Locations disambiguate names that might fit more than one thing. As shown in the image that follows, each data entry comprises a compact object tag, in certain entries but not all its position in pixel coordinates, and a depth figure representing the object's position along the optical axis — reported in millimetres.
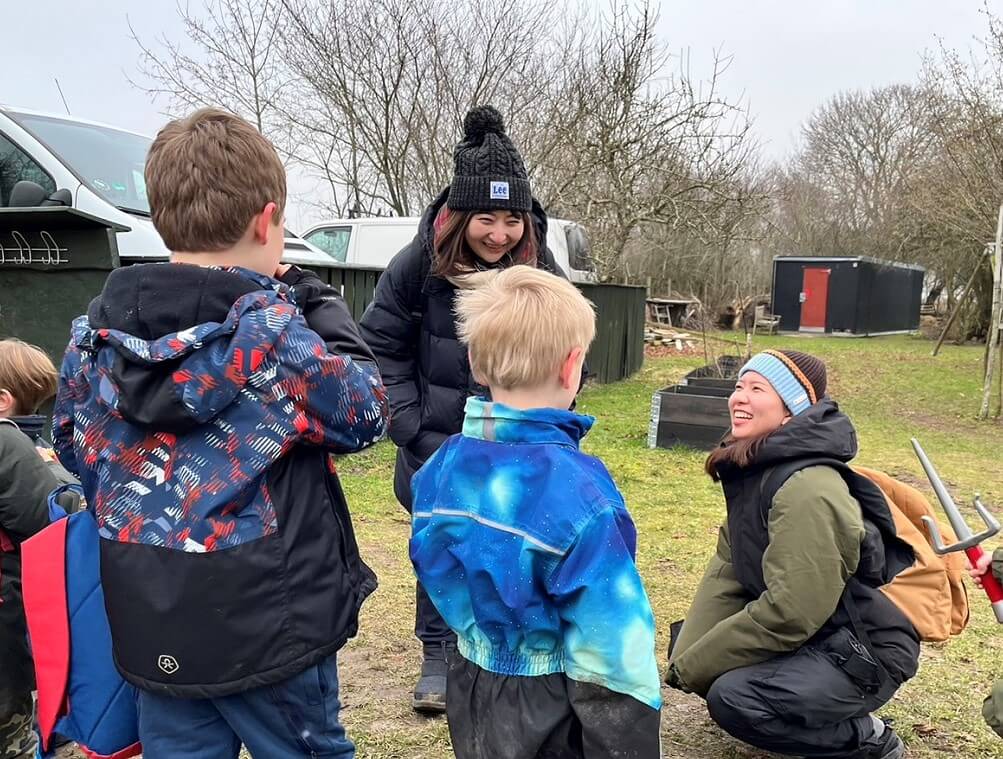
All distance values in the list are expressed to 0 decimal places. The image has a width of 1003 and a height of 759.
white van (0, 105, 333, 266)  5625
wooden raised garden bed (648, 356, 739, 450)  7910
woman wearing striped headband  2504
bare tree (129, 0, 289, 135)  15453
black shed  27953
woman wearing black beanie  2867
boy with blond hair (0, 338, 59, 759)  2258
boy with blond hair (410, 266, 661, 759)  1682
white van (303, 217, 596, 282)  11117
